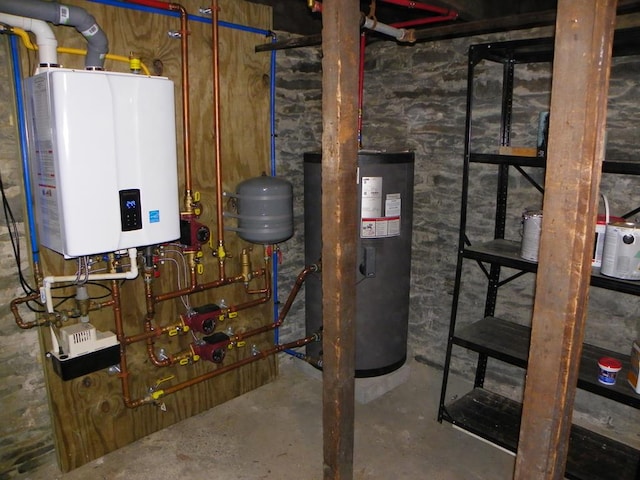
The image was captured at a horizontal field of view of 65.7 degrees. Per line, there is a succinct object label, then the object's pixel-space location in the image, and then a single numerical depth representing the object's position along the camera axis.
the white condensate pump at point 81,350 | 2.12
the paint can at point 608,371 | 2.07
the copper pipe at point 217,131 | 2.44
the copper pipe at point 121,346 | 2.30
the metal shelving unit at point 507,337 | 2.08
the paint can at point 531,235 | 2.21
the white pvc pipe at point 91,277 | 2.07
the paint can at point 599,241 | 2.08
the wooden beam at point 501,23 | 1.65
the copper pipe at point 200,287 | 2.50
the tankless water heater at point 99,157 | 1.81
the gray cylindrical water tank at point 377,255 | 2.67
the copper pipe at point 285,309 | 2.83
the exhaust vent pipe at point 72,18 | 1.79
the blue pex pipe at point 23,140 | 1.96
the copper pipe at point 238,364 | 2.55
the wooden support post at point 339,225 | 1.34
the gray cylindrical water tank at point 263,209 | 2.60
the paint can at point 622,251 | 1.93
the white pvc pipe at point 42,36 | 1.83
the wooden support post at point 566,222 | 0.99
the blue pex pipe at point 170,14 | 2.16
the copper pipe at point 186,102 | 2.34
